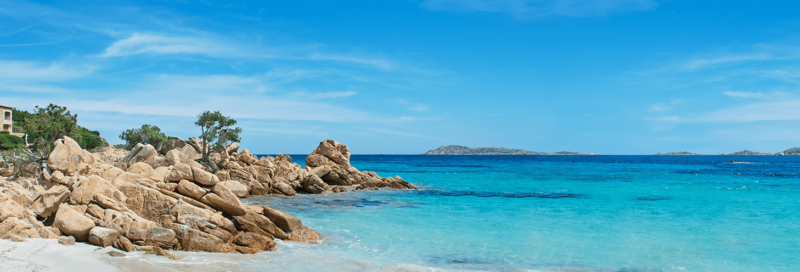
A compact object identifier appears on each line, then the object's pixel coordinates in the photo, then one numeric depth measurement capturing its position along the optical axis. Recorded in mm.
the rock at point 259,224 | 16734
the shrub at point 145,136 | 59281
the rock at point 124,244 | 13992
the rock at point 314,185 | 38594
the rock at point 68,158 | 21703
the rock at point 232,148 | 48344
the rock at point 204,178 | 18750
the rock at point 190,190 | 17628
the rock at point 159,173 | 24391
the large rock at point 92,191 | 16422
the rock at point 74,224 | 14773
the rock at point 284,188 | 36625
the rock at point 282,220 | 17844
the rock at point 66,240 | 14094
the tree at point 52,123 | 34250
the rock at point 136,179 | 18409
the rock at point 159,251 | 13631
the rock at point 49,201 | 16469
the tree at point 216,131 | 45781
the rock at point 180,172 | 19094
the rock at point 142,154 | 40138
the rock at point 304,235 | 17406
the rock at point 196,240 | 14953
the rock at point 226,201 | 17312
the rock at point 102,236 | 14336
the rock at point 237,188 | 33375
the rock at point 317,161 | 49219
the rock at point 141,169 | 24375
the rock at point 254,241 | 15617
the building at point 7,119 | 67125
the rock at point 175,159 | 36594
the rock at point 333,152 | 50812
